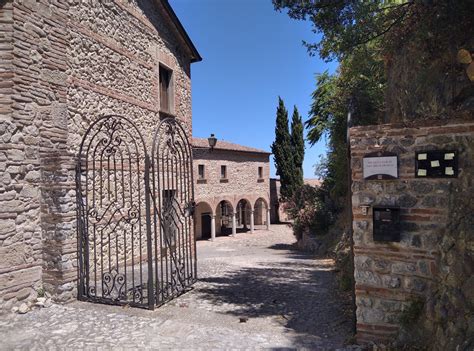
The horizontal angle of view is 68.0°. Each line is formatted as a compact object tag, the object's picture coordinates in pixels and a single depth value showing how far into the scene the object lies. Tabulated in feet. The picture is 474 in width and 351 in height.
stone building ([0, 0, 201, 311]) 15.78
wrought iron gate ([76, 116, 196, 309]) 17.07
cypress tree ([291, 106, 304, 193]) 97.25
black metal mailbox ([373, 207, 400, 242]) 11.46
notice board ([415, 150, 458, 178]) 10.77
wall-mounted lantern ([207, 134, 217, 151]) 50.77
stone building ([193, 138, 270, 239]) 72.54
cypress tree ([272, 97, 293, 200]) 96.48
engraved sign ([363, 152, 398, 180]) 11.59
